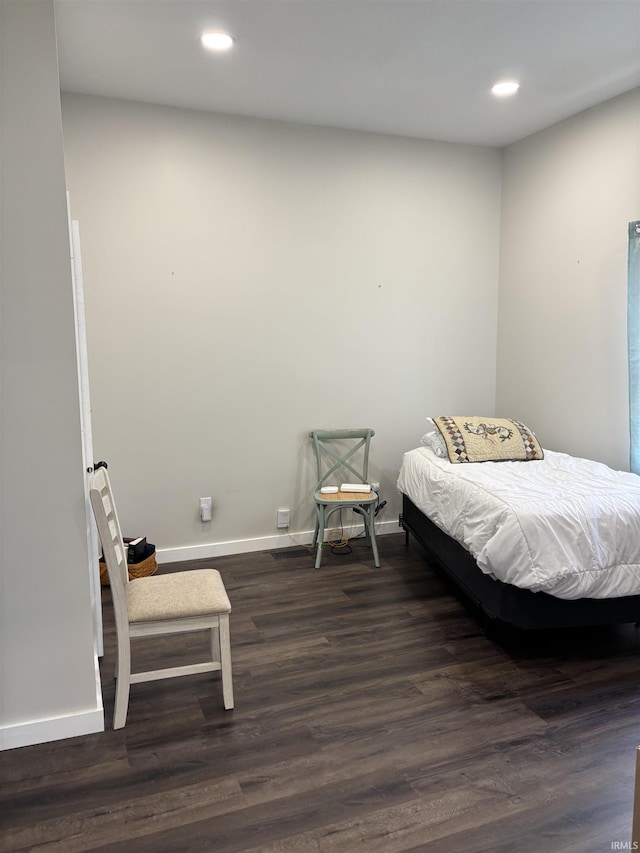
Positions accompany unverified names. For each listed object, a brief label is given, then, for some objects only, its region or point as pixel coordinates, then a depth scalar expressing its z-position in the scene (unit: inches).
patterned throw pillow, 149.8
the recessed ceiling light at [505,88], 129.4
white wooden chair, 85.2
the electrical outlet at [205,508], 155.4
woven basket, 138.6
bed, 101.3
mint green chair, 152.0
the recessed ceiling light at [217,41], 109.1
